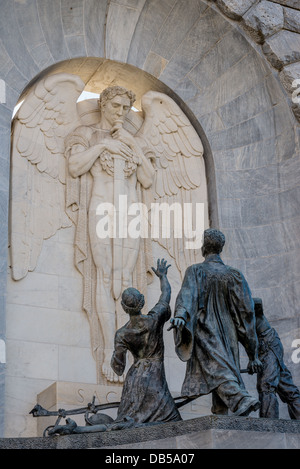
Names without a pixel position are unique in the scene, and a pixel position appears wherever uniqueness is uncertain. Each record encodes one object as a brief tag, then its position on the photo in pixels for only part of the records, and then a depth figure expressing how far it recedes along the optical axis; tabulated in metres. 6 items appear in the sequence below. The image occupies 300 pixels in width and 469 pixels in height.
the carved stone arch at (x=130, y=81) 21.12
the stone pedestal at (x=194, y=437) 13.23
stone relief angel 19.33
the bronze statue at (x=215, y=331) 14.46
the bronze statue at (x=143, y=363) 15.08
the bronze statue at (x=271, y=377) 16.21
